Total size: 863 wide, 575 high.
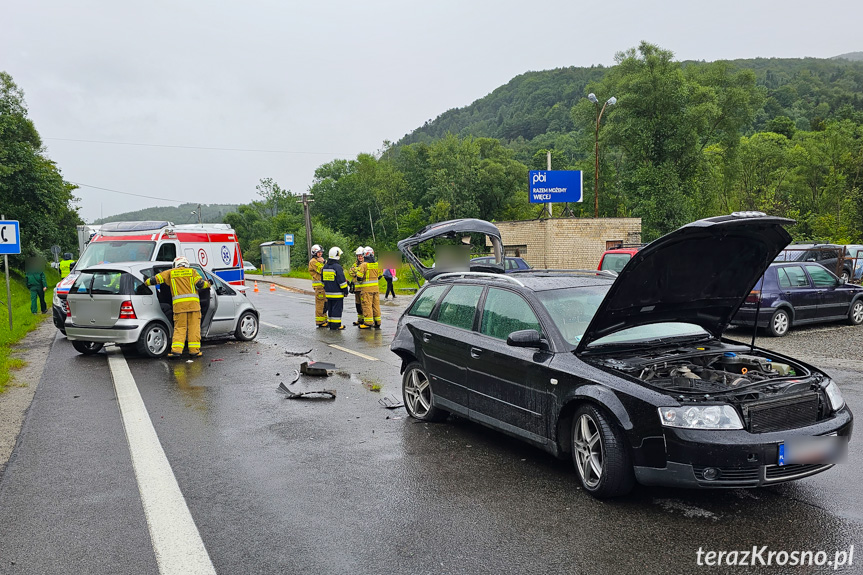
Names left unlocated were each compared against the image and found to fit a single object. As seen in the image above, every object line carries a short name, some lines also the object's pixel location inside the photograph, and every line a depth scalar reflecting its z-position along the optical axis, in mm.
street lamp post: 30375
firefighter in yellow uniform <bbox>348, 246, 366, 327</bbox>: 15070
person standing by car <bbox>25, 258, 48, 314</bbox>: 19714
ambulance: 15203
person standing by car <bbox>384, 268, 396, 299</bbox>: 23648
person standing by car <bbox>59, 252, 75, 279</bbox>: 20484
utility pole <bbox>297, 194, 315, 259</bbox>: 45219
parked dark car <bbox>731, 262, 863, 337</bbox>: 12781
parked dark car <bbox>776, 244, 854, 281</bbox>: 19125
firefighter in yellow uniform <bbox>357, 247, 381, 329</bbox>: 14961
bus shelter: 51031
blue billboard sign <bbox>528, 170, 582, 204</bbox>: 37719
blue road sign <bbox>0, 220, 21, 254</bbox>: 14758
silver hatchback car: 11266
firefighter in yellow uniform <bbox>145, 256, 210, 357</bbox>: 11188
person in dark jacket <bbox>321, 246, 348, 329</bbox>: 14430
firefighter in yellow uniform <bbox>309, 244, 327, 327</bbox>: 15672
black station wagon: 4285
